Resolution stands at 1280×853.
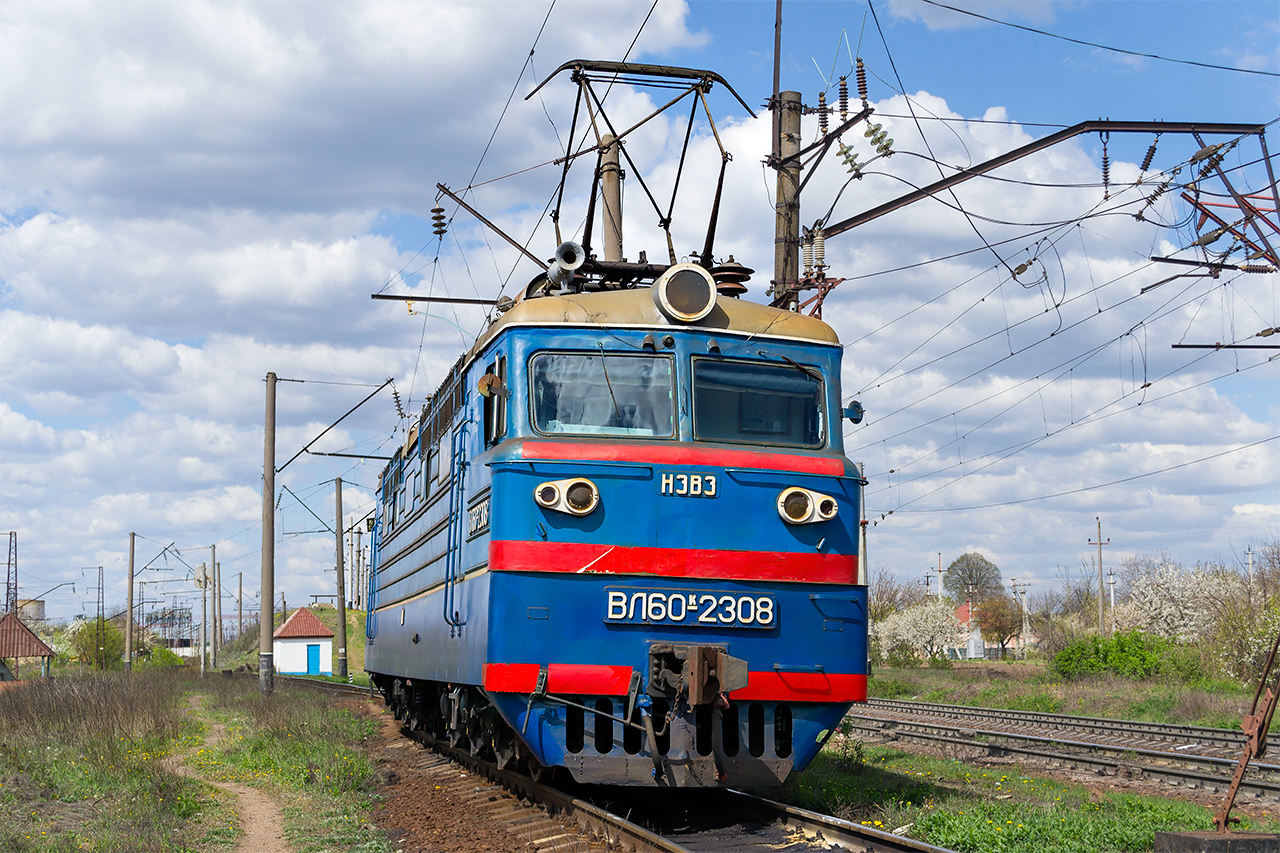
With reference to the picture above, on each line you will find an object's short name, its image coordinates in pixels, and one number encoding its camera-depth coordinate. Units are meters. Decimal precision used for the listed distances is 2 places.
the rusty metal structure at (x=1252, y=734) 7.40
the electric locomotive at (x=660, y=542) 8.34
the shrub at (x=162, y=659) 61.03
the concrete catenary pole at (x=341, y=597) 40.47
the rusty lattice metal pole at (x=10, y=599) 81.43
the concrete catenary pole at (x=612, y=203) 16.17
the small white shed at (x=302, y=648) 65.81
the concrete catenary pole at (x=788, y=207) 16.08
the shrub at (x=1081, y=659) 33.94
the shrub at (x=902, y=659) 48.44
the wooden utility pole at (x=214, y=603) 67.14
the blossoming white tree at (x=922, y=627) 76.25
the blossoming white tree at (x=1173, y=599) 49.44
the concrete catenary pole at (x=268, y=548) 27.38
